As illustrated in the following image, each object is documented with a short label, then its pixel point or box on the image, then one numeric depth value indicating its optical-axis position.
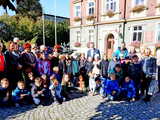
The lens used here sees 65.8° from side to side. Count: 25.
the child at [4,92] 3.75
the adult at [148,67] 4.10
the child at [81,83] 5.04
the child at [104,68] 4.82
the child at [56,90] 4.00
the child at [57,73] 4.47
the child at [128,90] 4.19
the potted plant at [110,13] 12.07
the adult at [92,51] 5.19
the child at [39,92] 3.86
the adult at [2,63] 3.75
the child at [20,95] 3.84
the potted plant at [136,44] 10.65
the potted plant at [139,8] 10.51
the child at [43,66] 4.38
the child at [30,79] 4.07
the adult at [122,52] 4.79
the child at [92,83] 4.66
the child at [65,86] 4.27
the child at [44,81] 4.12
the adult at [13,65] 3.93
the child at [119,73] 4.43
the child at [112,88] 4.20
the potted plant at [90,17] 13.40
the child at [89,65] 4.97
